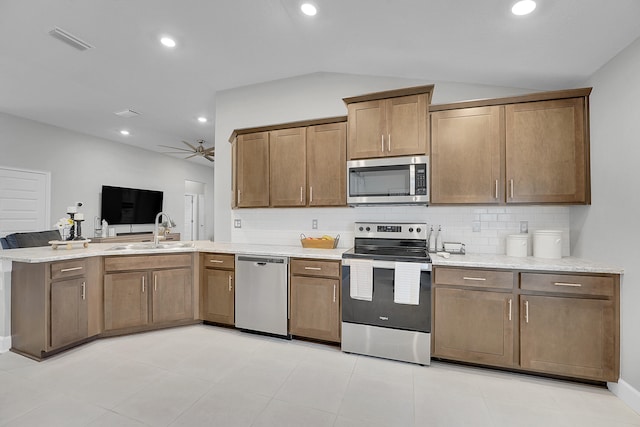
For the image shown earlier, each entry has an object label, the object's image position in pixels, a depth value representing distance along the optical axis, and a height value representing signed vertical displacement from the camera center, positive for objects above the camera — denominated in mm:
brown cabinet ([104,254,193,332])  2869 -815
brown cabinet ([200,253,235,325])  3057 -811
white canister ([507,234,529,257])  2541 -263
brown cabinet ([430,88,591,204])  2350 +594
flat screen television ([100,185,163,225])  6070 +244
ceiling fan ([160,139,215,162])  5418 +1246
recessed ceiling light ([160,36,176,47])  2746 +1746
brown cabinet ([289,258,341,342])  2650 -809
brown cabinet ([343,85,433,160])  2645 +915
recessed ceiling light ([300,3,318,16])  2183 +1653
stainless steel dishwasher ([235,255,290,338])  2826 -811
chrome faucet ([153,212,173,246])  3326 -262
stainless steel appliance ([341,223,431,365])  2361 -874
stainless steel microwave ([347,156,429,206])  2617 +343
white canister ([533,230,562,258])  2432 -241
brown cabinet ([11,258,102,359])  2426 -829
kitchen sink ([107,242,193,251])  3075 -361
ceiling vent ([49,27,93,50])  2625 +1731
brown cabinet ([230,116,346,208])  3016 +584
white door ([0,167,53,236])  4578 +252
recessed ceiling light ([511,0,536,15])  1733 +1332
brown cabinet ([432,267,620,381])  2006 -811
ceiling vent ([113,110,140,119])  4657 +1730
